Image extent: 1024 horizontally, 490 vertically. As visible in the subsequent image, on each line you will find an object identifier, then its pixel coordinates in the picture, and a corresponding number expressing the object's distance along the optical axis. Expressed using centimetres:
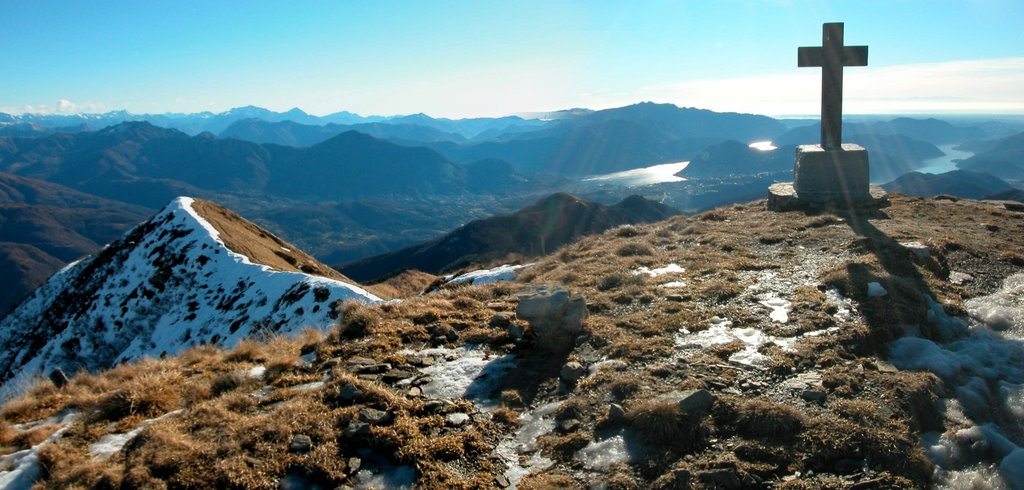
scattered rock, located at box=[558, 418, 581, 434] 700
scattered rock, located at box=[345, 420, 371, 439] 673
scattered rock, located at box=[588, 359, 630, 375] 833
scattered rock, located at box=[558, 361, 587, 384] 827
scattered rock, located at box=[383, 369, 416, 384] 858
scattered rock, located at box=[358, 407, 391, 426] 705
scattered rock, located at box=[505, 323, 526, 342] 1009
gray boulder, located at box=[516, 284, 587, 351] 977
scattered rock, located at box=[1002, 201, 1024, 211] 1964
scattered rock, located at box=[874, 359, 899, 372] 769
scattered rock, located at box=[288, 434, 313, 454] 648
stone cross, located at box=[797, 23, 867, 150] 2009
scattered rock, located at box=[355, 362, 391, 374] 877
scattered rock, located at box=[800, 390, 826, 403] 695
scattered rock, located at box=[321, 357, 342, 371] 914
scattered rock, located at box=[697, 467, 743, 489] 560
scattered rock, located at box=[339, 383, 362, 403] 770
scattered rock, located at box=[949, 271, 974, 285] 1161
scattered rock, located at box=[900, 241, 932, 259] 1223
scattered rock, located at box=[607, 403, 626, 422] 691
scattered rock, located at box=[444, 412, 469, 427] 727
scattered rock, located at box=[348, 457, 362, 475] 622
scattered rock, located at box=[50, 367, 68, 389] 954
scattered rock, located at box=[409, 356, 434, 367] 926
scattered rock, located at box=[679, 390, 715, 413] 679
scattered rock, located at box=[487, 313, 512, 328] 1075
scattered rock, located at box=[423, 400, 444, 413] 759
